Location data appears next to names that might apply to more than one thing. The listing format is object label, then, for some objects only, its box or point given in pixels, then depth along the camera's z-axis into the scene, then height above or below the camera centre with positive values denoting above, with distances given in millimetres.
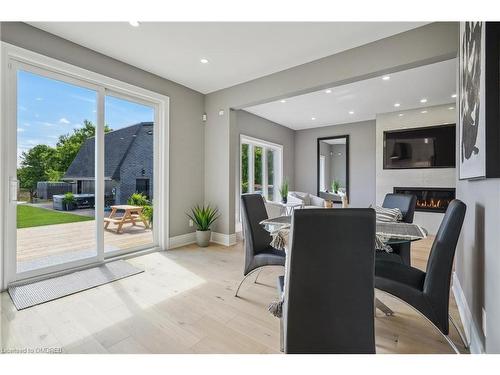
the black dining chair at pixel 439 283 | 1329 -546
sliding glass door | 2418 +185
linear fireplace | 4754 -190
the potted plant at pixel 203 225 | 3862 -616
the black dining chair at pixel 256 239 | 2058 -497
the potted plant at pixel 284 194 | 5660 -158
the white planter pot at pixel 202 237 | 3857 -806
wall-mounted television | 4738 +829
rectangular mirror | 6379 +550
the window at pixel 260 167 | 5734 +527
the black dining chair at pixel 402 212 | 2151 -258
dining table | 1601 -323
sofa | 5762 -283
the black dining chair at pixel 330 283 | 1029 -424
